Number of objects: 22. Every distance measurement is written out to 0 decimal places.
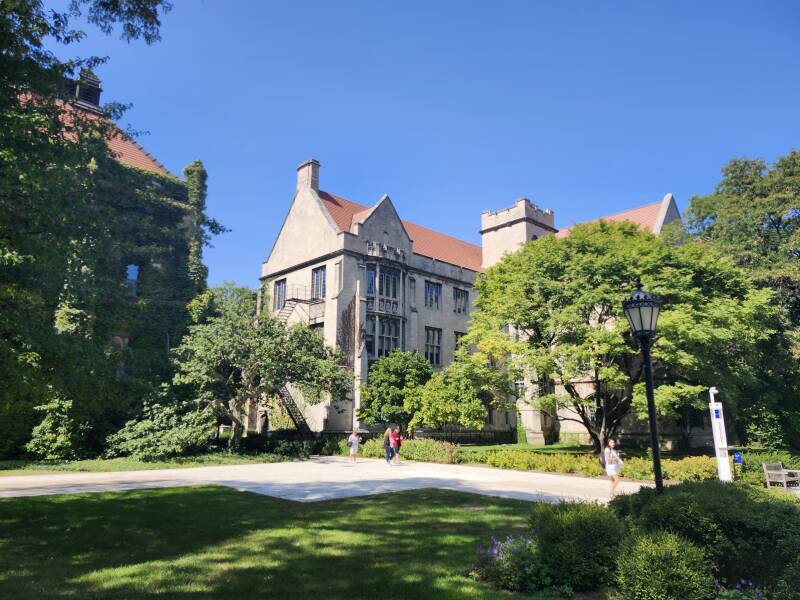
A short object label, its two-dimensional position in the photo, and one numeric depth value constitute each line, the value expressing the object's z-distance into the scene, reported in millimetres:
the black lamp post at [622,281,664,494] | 9625
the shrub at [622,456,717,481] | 19656
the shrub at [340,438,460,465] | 27897
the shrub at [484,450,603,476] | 21969
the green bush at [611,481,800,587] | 6436
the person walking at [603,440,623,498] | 16408
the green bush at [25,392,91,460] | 25812
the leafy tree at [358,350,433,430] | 34312
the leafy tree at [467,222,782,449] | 24078
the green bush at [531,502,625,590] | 7230
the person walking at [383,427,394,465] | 27625
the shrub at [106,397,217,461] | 26484
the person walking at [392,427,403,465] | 27500
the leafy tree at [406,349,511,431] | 29391
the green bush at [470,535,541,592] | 7371
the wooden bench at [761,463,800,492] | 18453
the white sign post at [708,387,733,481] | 17469
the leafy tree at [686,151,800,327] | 31297
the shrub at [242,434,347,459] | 30547
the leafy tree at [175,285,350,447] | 29016
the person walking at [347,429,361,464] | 28297
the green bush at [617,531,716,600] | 6270
